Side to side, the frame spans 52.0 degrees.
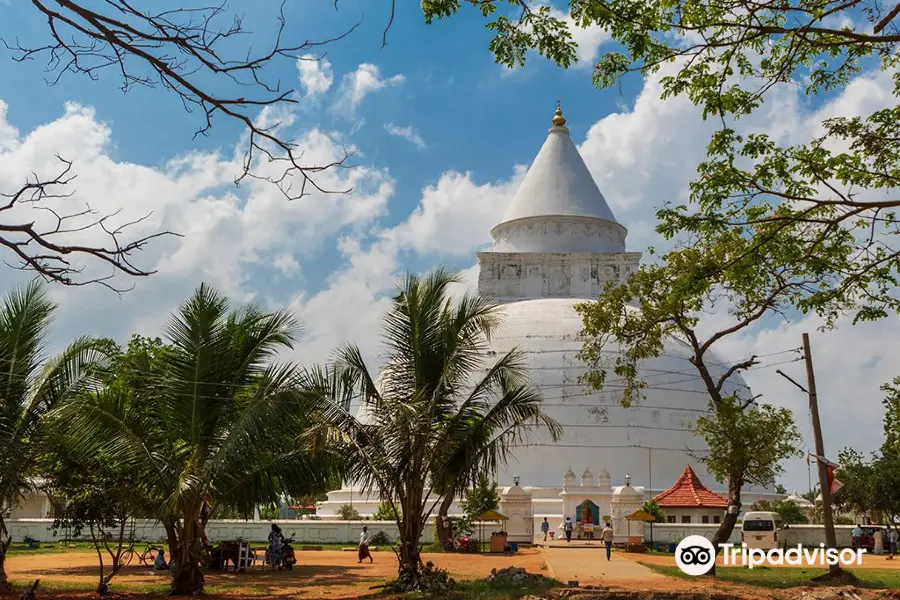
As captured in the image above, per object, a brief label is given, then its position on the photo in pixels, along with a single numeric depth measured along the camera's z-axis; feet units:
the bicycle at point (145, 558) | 79.50
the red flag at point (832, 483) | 69.29
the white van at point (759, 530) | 99.55
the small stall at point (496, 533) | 103.40
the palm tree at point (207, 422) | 52.60
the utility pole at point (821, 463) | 67.97
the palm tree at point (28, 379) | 54.75
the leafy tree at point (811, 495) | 246.47
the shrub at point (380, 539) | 118.68
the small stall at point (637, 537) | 115.03
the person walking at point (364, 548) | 86.43
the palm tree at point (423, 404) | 55.62
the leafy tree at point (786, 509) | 147.23
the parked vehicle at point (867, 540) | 116.57
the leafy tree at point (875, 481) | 127.13
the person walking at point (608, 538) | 87.25
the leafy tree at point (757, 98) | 35.73
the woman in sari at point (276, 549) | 77.56
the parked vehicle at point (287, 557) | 77.97
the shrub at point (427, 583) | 53.52
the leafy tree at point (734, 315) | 43.34
